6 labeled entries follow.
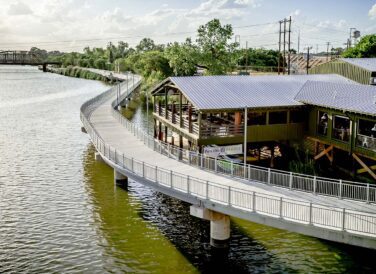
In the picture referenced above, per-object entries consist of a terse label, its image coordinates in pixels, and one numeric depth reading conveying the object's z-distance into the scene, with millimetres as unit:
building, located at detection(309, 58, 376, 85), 47625
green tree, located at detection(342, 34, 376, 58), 76500
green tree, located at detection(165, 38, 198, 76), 75188
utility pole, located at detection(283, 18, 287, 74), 81562
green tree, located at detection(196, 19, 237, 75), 74750
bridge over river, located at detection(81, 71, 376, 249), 24016
